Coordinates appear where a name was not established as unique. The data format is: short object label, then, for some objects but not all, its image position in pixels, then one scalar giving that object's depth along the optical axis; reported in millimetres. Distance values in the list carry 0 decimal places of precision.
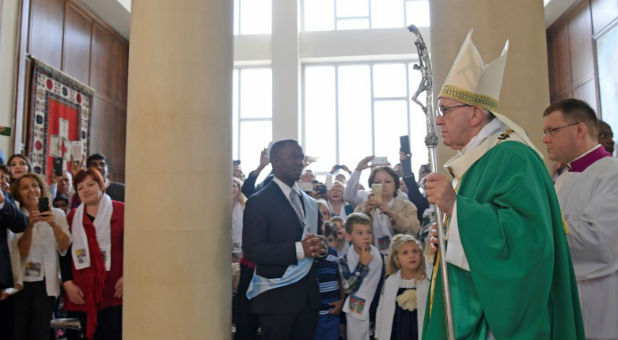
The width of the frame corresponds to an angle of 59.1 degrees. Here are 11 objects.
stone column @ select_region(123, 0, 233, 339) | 3098
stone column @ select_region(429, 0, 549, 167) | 3148
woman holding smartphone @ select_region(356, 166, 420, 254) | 4352
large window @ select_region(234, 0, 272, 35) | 12750
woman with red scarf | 3598
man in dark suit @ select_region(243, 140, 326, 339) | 3250
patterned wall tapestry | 7844
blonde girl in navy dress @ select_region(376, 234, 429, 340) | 3695
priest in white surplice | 2391
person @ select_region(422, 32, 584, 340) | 1802
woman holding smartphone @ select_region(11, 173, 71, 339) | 3867
